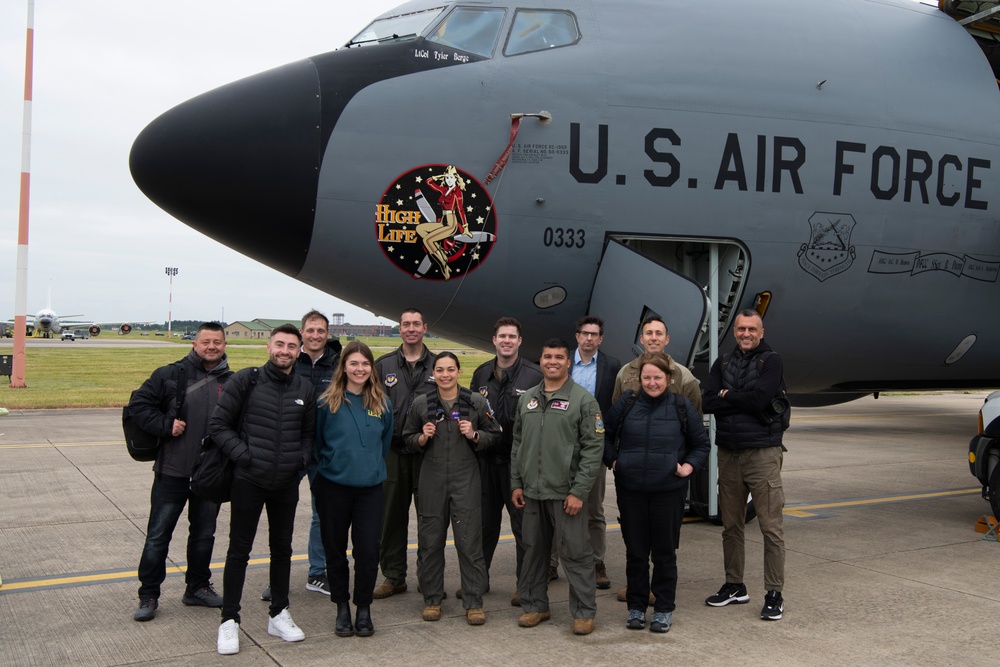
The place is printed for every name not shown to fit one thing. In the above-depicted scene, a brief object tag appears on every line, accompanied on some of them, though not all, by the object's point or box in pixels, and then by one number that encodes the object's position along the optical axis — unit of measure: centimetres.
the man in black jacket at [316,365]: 604
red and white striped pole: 2264
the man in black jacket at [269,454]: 488
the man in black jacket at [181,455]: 541
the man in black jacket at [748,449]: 562
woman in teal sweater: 511
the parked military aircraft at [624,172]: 671
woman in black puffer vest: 525
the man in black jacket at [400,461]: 590
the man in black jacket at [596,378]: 614
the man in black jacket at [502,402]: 579
